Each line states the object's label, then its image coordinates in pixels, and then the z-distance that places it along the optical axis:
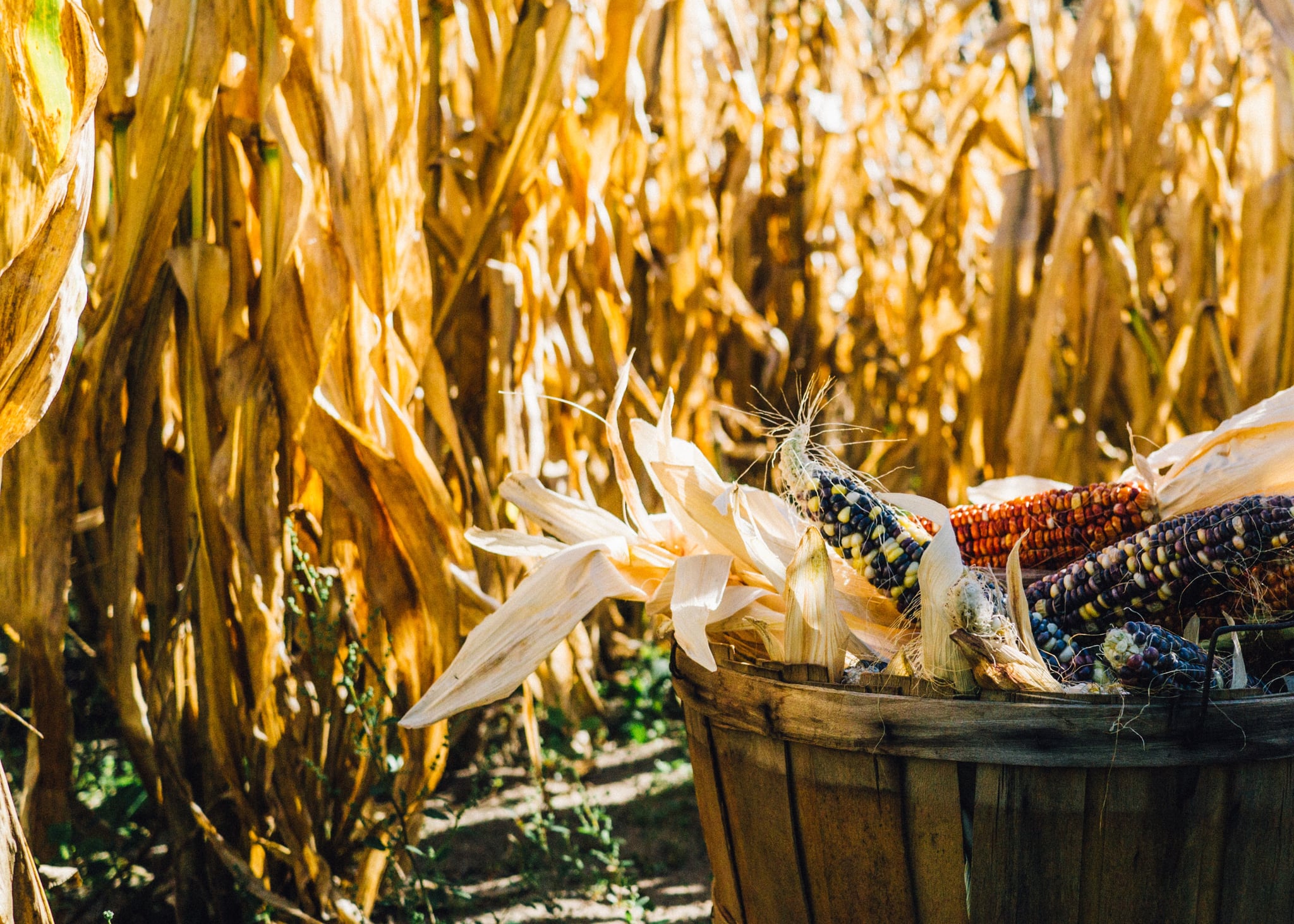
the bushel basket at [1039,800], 0.79
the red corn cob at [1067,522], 1.10
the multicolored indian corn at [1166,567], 0.90
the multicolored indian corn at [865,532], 0.99
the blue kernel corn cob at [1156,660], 0.81
